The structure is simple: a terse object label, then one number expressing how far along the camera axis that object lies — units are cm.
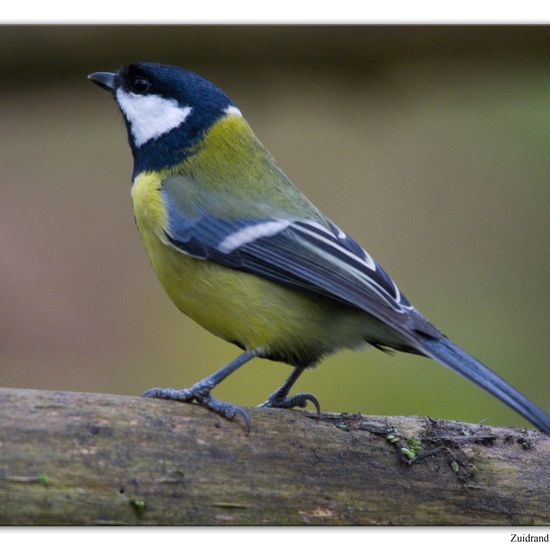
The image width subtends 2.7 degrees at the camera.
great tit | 264
